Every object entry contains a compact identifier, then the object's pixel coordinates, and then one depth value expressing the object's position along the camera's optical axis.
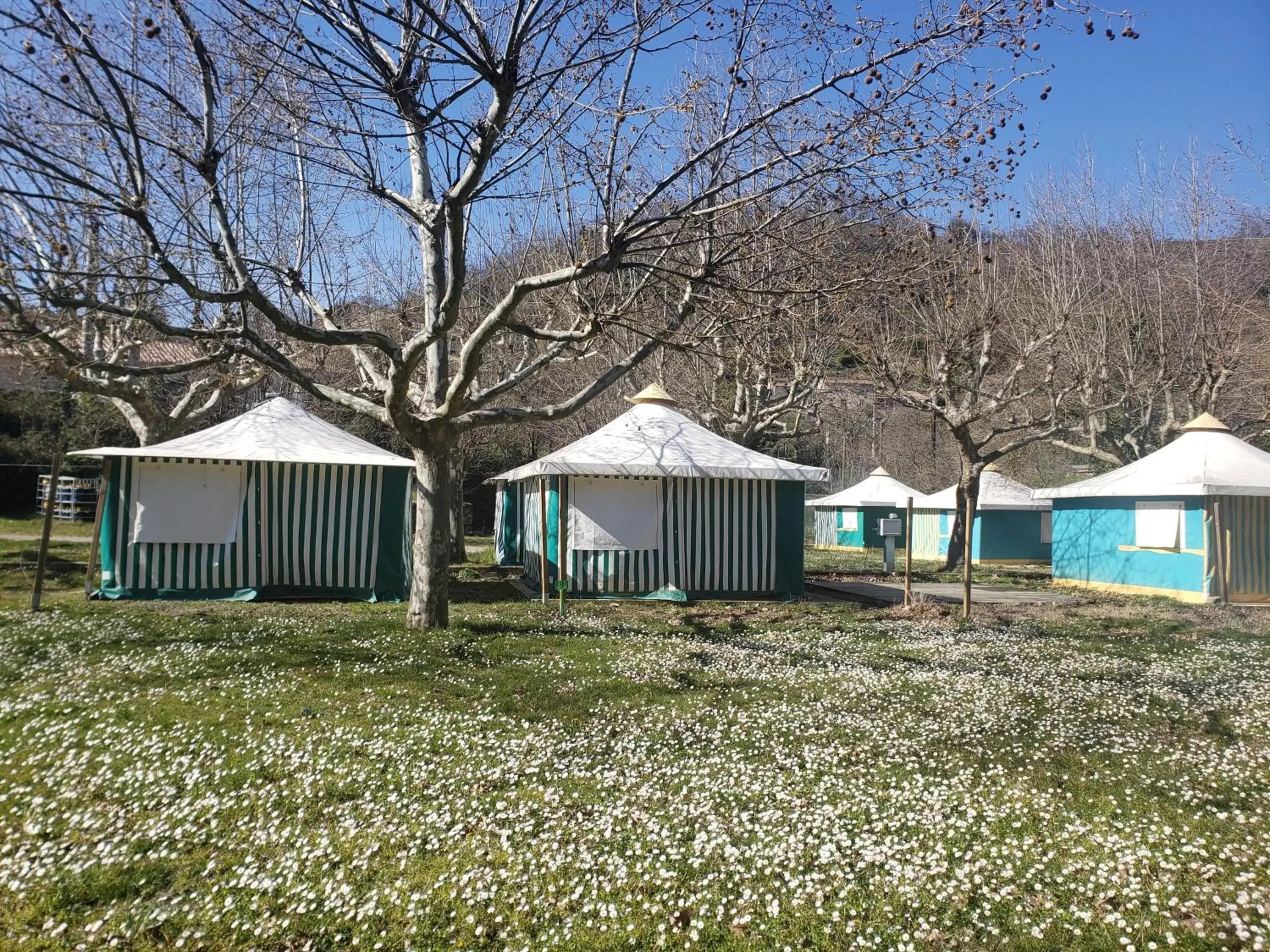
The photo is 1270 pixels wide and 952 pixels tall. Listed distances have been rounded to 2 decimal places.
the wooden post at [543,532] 11.77
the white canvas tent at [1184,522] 14.88
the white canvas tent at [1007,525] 25.41
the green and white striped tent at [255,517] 12.42
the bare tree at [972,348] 18.52
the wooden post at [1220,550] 14.15
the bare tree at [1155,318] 19.91
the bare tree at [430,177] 5.92
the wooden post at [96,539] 11.70
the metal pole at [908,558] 11.96
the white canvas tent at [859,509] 28.84
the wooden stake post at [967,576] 11.23
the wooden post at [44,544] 10.34
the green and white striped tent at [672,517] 13.46
